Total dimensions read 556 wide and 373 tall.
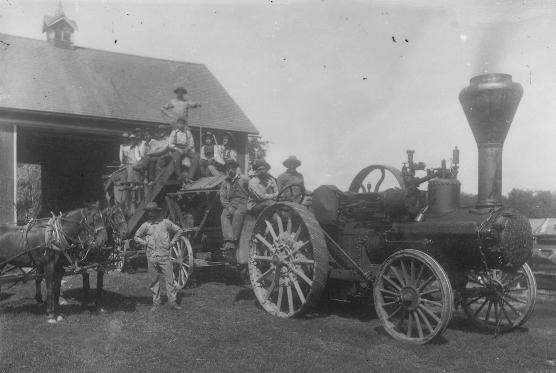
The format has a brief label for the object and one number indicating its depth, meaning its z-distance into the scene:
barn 16.67
